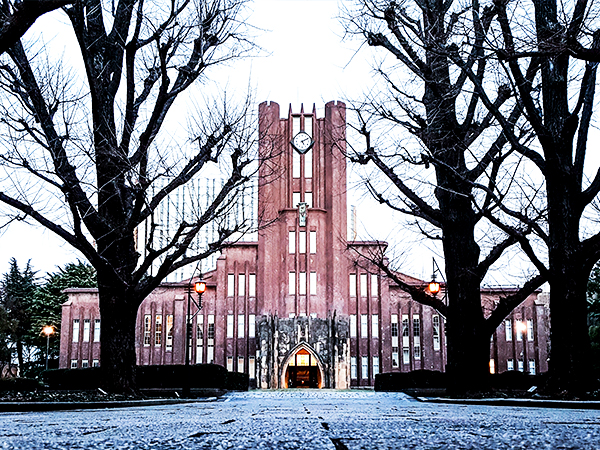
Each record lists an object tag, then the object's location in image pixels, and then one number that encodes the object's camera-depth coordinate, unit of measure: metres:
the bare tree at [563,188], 12.28
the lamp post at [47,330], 45.41
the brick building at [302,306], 51.81
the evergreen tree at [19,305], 59.28
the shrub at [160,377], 27.69
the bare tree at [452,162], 16.02
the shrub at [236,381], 33.69
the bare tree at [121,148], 14.62
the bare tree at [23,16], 6.34
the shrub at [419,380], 28.59
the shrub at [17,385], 22.09
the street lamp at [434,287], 21.55
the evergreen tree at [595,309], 35.56
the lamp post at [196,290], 21.20
